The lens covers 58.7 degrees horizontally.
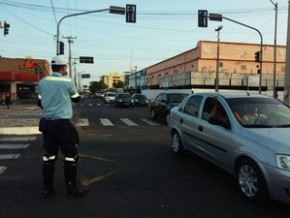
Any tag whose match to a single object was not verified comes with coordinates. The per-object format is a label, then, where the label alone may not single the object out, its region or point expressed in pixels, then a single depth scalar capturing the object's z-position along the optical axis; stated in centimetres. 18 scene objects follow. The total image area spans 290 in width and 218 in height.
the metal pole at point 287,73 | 1826
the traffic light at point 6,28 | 1662
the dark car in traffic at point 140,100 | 2716
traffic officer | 369
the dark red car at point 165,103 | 1275
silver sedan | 335
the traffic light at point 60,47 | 1664
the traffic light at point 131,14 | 1364
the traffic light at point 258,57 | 1975
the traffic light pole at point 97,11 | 1384
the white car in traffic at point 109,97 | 3174
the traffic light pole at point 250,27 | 1670
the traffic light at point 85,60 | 3268
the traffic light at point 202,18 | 1493
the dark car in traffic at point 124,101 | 2385
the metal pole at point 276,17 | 2051
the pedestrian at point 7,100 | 2190
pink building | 3676
